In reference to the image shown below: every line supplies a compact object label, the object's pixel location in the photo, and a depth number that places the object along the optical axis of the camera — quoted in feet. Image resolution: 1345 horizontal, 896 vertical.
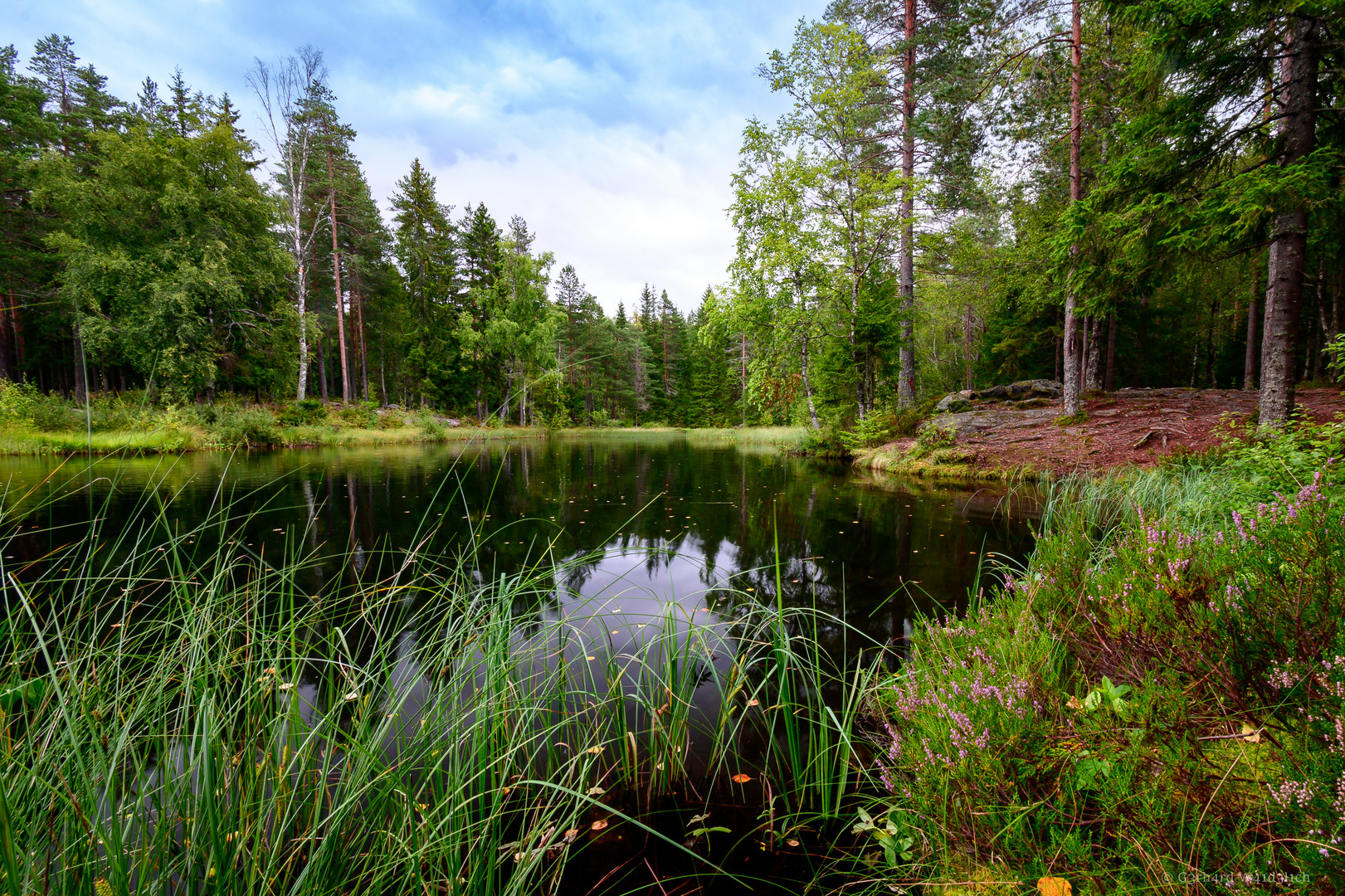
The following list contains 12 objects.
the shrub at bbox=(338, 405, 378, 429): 77.36
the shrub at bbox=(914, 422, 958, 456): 36.96
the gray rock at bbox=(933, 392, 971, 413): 44.42
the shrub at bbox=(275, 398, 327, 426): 69.92
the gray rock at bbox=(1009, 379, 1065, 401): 45.19
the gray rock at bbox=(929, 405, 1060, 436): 37.65
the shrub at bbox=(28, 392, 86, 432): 49.98
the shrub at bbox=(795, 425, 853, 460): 49.96
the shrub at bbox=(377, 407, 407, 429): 80.28
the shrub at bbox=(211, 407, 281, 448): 54.85
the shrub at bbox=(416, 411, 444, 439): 79.46
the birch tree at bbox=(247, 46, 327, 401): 68.03
